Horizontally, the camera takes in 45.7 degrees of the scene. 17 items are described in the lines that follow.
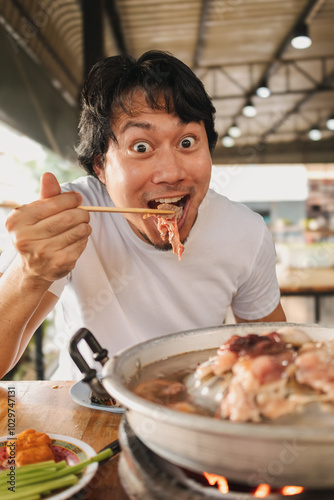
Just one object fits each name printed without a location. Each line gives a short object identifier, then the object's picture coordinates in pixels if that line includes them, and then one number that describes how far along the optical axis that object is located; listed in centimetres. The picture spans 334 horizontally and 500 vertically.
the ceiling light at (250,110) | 320
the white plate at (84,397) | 40
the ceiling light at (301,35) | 188
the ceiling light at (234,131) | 431
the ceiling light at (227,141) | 515
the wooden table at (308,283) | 149
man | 41
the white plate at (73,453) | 28
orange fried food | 31
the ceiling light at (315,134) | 490
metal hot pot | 21
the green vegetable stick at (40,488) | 27
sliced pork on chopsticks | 52
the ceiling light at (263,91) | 271
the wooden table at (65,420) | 30
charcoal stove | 23
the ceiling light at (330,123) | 441
